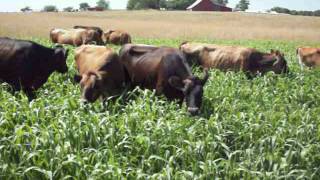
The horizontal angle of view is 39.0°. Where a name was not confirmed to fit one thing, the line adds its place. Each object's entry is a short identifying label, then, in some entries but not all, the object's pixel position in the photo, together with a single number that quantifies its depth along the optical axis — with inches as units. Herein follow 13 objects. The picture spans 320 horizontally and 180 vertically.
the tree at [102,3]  6870.1
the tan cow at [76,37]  817.7
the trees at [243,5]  6393.7
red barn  4215.1
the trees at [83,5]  5784.0
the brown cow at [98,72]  319.9
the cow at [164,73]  324.2
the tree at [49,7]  5363.2
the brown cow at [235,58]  497.7
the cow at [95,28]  853.2
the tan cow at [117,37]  903.1
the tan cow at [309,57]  595.2
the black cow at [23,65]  358.3
